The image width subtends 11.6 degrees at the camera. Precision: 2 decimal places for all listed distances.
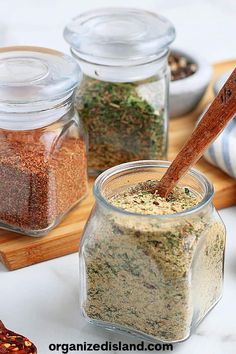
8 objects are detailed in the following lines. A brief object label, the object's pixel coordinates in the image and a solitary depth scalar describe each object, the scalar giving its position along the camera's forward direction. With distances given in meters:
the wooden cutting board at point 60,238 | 0.56
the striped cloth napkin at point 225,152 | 0.61
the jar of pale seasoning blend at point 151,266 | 0.48
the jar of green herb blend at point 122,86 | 0.59
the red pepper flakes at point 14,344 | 0.48
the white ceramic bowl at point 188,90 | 0.66
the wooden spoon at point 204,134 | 0.49
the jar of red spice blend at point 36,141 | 0.55
